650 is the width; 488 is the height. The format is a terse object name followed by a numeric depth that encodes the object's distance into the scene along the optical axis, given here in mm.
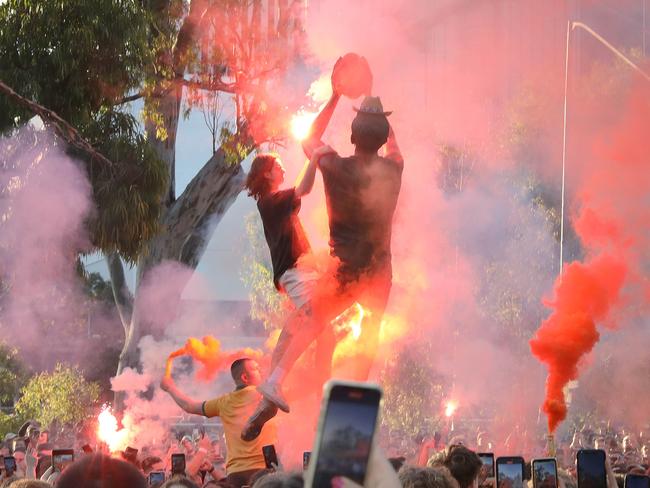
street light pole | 26688
